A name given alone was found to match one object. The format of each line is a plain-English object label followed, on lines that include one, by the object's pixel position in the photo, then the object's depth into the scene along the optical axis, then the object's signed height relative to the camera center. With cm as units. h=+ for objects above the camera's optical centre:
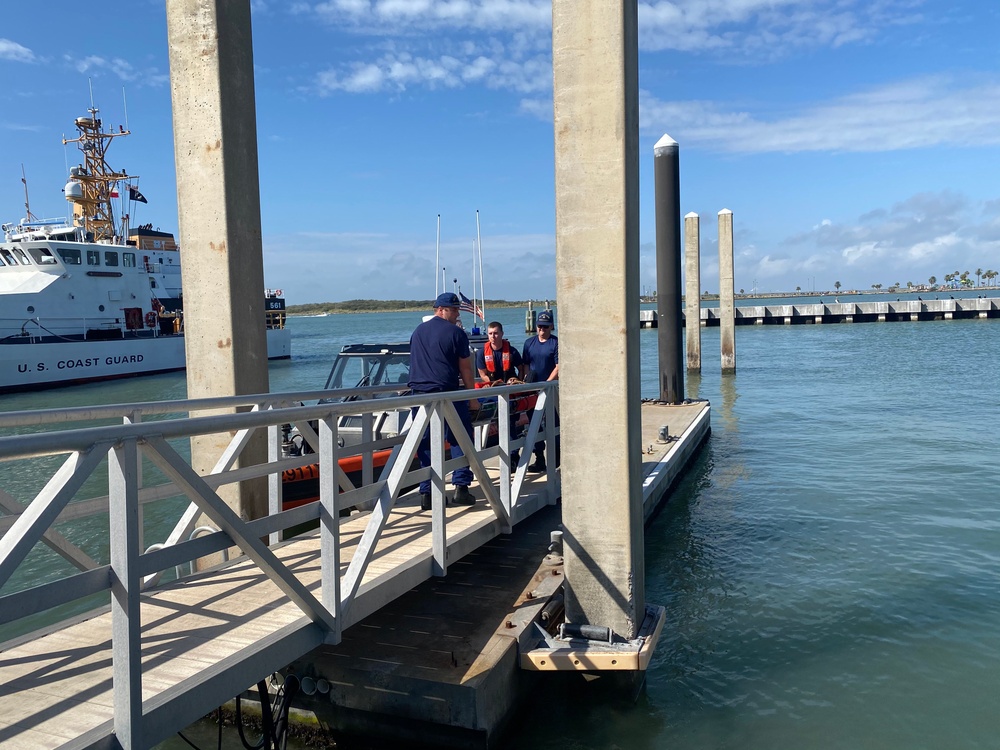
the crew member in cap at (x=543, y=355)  817 -37
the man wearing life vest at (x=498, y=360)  823 -42
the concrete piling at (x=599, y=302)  448 +10
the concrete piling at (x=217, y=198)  520 +91
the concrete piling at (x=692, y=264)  2134 +147
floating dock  425 -196
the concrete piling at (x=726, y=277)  2519 +123
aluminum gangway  261 -133
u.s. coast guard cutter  3225 +184
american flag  1631 +36
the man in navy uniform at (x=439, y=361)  606 -30
